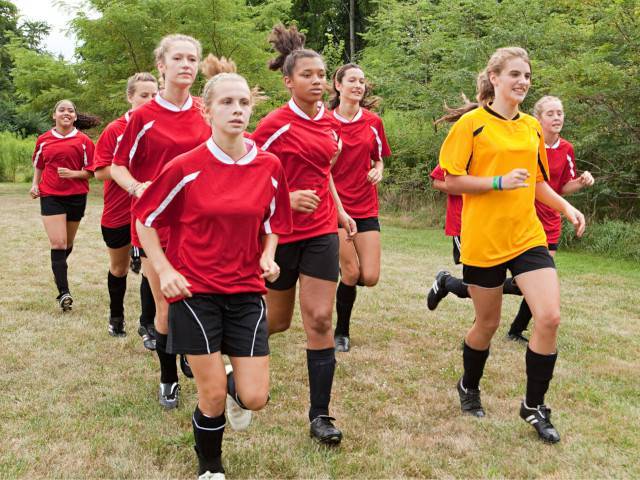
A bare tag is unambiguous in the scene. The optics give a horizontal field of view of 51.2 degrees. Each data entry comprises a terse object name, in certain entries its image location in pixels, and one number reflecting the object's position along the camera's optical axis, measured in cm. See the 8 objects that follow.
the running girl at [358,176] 607
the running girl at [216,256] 340
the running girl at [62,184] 765
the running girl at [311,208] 427
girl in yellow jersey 414
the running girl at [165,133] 457
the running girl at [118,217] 586
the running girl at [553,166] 611
